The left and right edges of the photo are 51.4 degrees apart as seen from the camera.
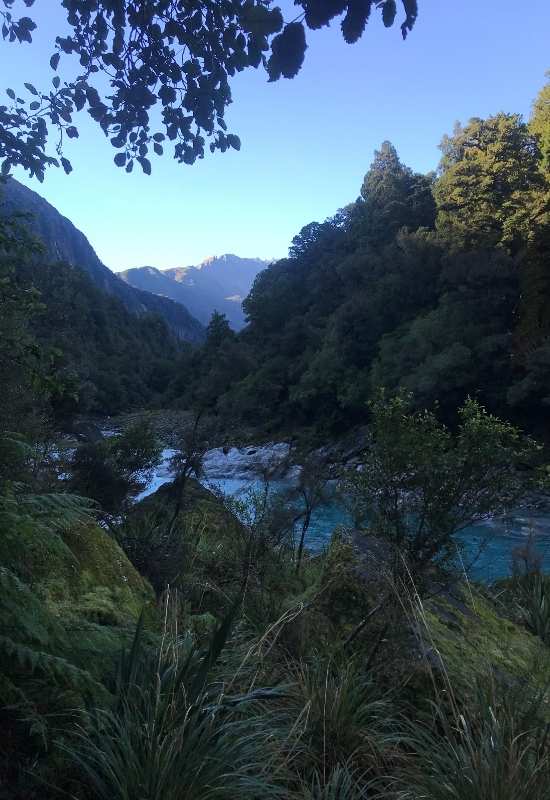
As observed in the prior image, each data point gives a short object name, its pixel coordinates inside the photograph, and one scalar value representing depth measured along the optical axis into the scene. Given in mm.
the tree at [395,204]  50656
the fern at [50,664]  1771
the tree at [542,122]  32406
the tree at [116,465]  13570
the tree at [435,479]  4797
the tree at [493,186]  32875
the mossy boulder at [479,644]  3377
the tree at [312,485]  8727
